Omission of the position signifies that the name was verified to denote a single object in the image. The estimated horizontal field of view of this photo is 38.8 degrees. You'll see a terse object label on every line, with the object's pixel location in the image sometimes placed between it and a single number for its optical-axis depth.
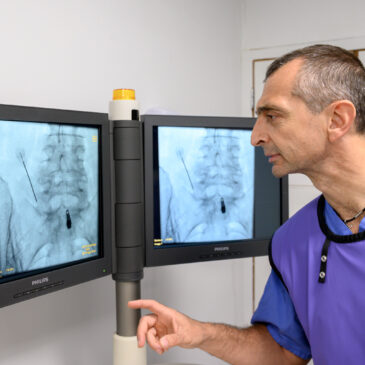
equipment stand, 1.19
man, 1.02
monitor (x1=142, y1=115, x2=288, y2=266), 1.26
